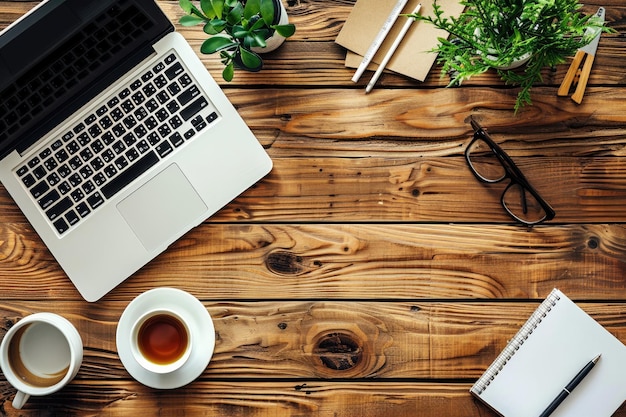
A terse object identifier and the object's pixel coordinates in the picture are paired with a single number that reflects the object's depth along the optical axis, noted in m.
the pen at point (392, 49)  1.10
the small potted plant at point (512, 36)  0.93
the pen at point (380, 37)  1.10
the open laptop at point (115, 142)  1.03
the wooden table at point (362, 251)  1.10
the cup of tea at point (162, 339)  1.04
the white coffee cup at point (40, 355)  1.03
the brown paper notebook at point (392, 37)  1.10
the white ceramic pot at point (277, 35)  1.03
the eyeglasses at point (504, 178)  1.11
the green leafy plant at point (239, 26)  0.99
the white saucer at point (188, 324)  1.06
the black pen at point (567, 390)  1.05
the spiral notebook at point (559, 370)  1.06
